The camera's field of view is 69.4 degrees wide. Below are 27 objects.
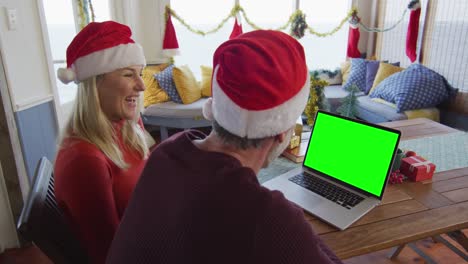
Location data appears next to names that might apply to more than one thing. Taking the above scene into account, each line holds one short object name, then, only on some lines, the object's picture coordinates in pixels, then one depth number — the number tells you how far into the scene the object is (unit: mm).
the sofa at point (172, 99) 3625
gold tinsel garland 4208
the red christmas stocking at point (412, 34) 3951
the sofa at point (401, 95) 3564
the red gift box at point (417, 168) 1346
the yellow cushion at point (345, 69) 4752
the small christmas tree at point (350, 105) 2748
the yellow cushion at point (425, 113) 3523
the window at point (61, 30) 2500
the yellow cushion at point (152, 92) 3768
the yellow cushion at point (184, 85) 3750
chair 825
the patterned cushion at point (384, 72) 4195
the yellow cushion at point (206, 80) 4012
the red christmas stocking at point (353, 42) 4780
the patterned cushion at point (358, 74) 4426
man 614
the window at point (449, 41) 3490
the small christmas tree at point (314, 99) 2320
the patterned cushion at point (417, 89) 3566
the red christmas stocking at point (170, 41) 4141
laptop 1160
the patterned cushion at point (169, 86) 3785
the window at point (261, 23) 4355
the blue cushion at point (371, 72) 4350
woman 1016
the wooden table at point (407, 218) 987
